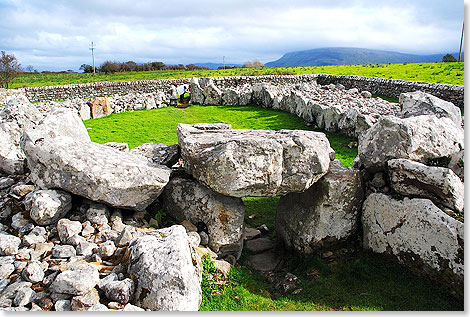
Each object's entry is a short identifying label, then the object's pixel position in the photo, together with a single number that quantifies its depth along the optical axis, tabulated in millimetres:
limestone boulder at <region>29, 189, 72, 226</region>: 6418
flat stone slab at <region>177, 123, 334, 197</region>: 6688
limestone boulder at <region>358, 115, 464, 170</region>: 7184
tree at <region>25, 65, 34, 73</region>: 60191
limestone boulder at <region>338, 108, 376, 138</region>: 13406
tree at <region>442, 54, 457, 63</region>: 38844
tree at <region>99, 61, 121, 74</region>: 50572
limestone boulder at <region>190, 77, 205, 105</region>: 24969
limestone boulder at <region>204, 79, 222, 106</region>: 24759
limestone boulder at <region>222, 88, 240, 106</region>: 24594
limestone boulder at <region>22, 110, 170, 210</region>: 6637
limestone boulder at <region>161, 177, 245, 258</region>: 7426
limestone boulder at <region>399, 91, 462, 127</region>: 9672
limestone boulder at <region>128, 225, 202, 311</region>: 5055
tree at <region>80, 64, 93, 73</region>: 58625
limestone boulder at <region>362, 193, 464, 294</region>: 6047
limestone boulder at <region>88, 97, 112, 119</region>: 20203
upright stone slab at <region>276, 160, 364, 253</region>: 7516
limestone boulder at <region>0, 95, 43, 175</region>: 8367
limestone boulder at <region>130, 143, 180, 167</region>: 8133
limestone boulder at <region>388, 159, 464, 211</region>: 6305
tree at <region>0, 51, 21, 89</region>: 31281
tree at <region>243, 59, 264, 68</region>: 60872
